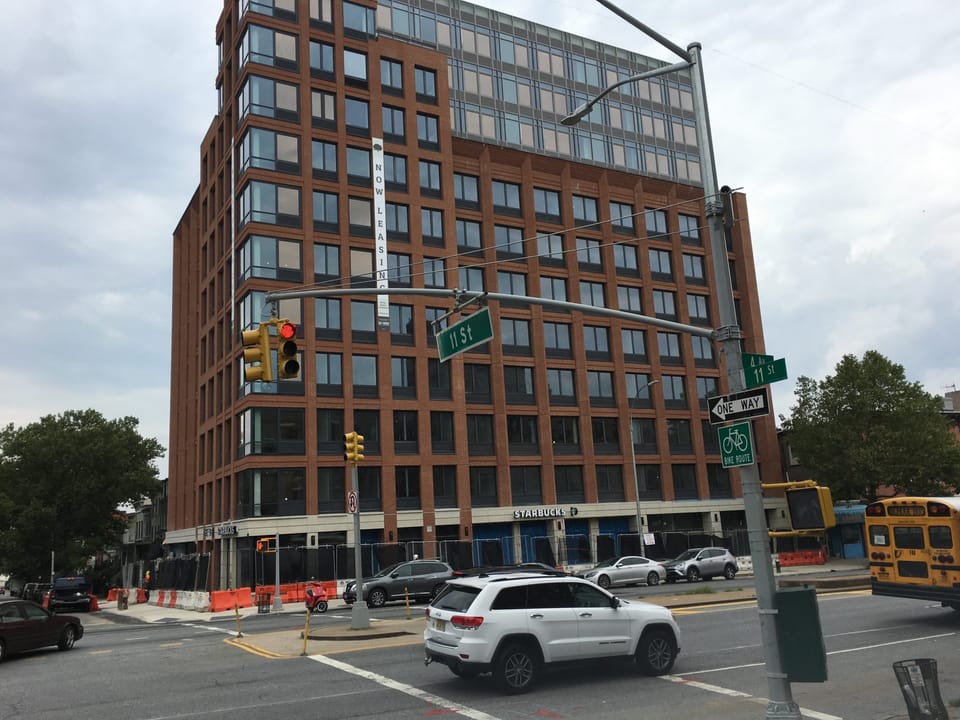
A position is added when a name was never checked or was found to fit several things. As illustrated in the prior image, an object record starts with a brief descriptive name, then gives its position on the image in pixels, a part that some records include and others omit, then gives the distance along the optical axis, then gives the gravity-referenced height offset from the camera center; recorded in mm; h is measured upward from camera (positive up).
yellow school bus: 17453 -1027
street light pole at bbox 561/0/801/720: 8539 +1861
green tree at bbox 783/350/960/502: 51812 +4593
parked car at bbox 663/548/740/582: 40969 -2630
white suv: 12188 -1658
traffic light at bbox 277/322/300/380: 12919 +2928
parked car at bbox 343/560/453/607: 31531 -2034
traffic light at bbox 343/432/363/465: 21970 +2302
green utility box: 8398 -1340
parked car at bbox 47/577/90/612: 45312 -2679
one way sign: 9469 +1266
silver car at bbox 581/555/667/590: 37500 -2537
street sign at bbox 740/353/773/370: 9766 +1823
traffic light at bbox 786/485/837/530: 8812 -9
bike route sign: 9586 +798
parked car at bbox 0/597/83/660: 19000 -1879
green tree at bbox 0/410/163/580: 63844 +4633
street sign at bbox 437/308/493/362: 13750 +3370
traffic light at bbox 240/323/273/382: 12766 +2936
